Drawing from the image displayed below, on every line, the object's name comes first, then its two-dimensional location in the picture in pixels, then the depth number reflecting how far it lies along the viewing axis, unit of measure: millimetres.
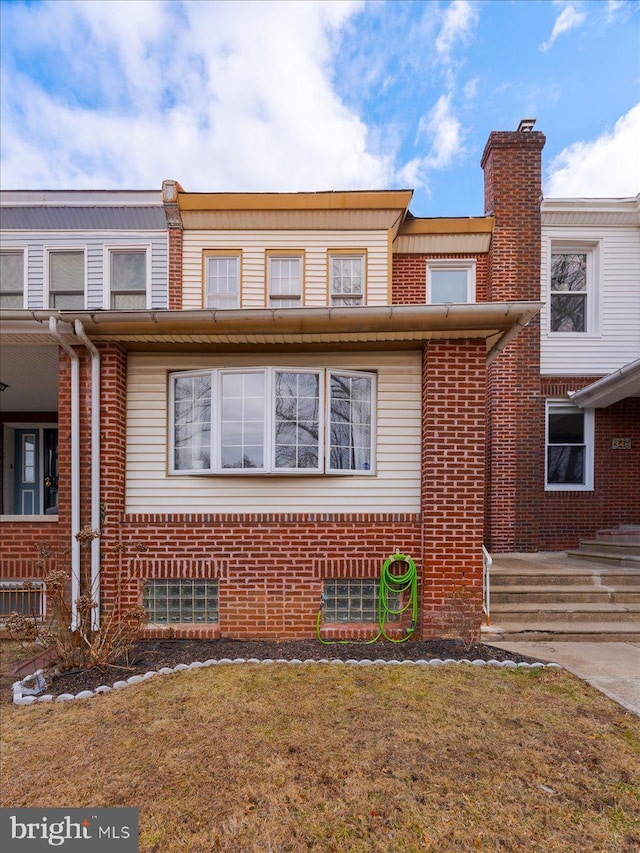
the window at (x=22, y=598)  5148
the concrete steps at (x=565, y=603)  4875
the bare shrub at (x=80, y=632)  4008
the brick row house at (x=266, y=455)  4603
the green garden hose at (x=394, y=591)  4848
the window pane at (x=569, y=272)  8617
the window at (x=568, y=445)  8305
